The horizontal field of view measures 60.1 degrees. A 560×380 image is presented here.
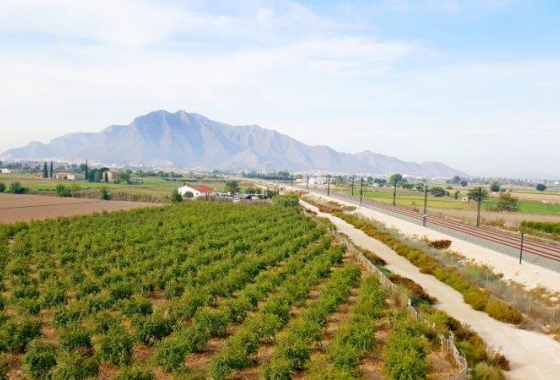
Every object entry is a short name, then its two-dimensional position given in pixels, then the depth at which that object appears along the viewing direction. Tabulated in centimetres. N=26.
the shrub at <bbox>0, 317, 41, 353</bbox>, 1923
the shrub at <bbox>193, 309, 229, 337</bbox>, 2120
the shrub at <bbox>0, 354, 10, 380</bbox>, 1648
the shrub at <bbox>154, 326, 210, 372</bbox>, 1752
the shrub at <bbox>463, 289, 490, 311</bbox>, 2927
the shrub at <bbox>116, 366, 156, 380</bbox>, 1573
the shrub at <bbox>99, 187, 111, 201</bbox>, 10744
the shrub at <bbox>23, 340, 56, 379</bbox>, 1680
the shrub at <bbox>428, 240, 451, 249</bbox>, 5186
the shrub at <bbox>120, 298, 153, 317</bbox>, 2309
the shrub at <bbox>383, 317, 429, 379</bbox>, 1728
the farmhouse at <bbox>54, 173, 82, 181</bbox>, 18259
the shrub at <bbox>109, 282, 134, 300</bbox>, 2676
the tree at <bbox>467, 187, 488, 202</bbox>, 12775
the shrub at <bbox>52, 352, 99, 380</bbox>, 1622
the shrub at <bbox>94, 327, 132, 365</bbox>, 1817
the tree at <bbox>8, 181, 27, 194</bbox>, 11275
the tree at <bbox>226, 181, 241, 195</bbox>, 12962
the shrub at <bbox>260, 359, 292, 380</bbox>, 1661
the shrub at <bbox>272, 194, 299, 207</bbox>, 9481
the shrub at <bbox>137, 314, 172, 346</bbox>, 2016
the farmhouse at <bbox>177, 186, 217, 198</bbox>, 11710
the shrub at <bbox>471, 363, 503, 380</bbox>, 1814
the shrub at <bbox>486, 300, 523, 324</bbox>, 2689
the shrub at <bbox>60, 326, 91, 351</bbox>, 1875
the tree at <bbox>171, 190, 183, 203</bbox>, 10120
